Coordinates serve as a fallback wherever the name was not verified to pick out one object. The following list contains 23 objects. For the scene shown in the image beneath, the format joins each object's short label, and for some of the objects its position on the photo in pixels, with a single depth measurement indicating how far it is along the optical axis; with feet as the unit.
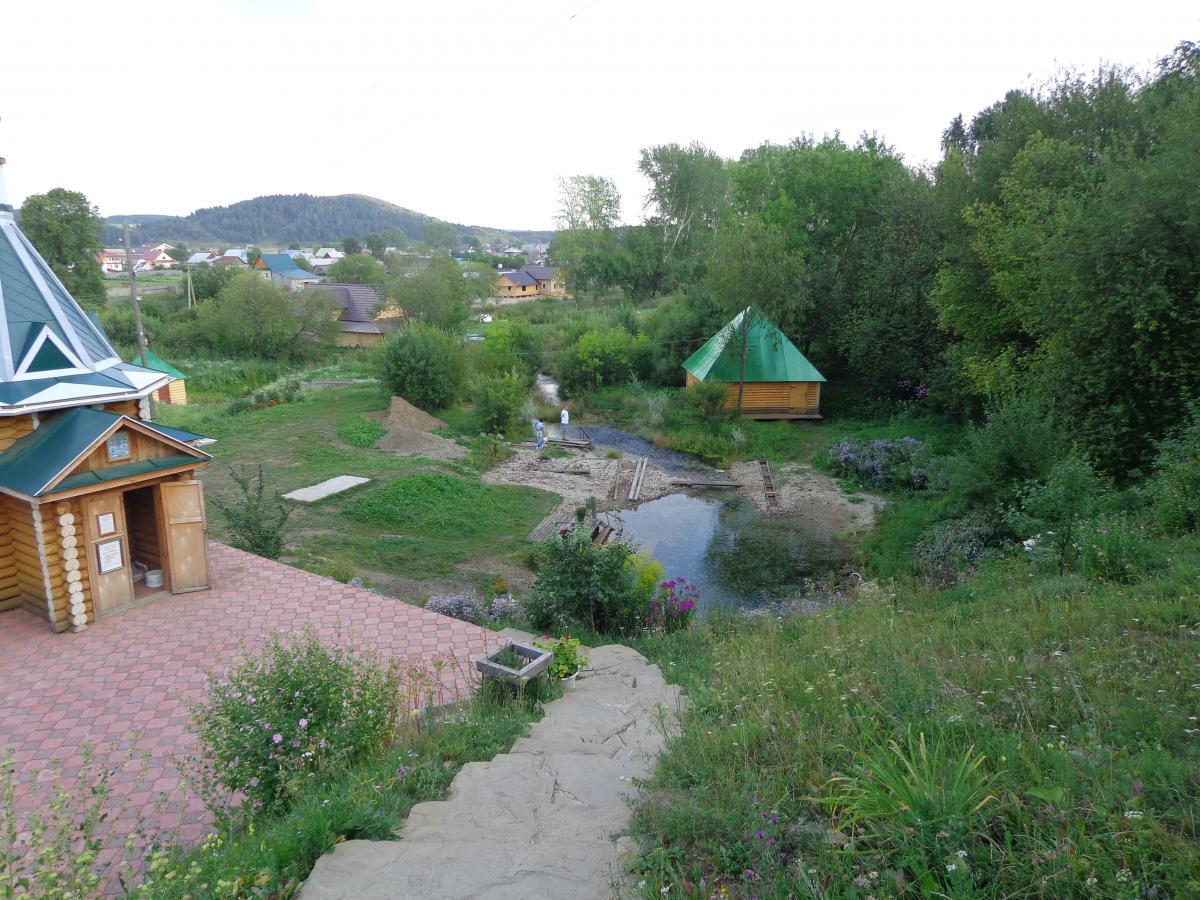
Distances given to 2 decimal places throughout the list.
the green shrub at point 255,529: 35.32
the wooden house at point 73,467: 25.32
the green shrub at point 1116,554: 22.29
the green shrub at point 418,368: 76.02
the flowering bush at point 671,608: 28.63
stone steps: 9.87
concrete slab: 48.24
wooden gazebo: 72.33
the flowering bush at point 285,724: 14.35
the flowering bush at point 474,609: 29.46
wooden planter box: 19.01
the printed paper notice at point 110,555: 26.91
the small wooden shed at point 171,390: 83.97
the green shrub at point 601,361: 91.61
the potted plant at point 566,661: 20.43
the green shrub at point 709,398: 70.28
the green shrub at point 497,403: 69.26
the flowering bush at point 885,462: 52.08
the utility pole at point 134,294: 53.67
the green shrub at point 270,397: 78.18
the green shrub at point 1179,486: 25.73
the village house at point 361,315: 130.82
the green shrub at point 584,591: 27.66
